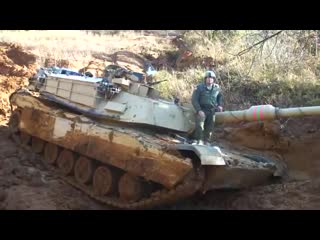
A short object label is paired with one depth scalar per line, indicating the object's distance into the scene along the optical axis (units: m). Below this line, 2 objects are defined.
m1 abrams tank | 5.26
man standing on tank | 6.43
